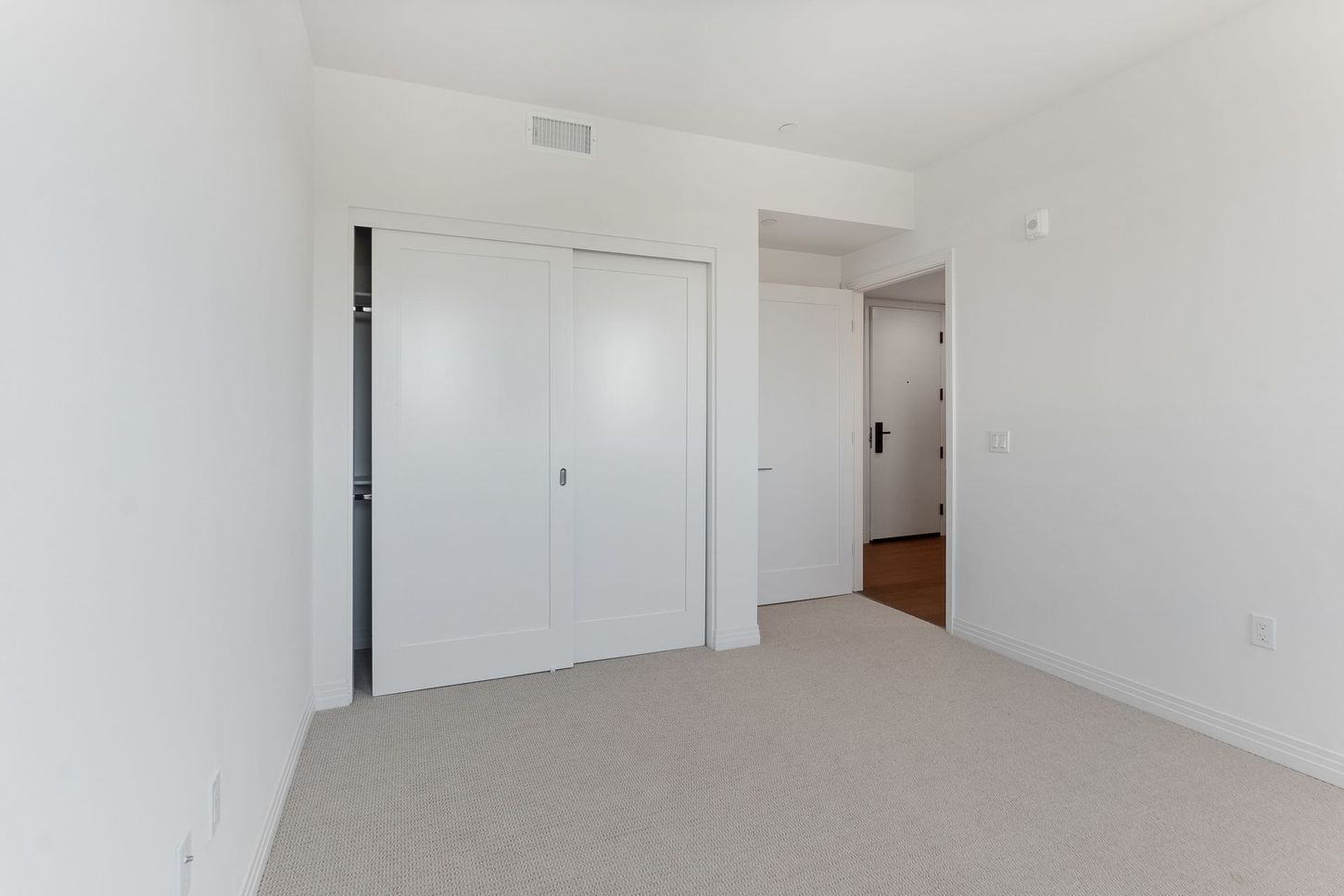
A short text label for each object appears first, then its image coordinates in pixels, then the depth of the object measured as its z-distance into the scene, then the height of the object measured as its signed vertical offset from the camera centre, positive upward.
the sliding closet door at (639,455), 3.40 -0.05
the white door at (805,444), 4.46 +0.01
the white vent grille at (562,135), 3.21 +1.50
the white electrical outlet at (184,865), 1.23 -0.79
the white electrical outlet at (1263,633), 2.46 -0.69
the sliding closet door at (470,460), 2.98 -0.07
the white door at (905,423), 6.36 +0.23
